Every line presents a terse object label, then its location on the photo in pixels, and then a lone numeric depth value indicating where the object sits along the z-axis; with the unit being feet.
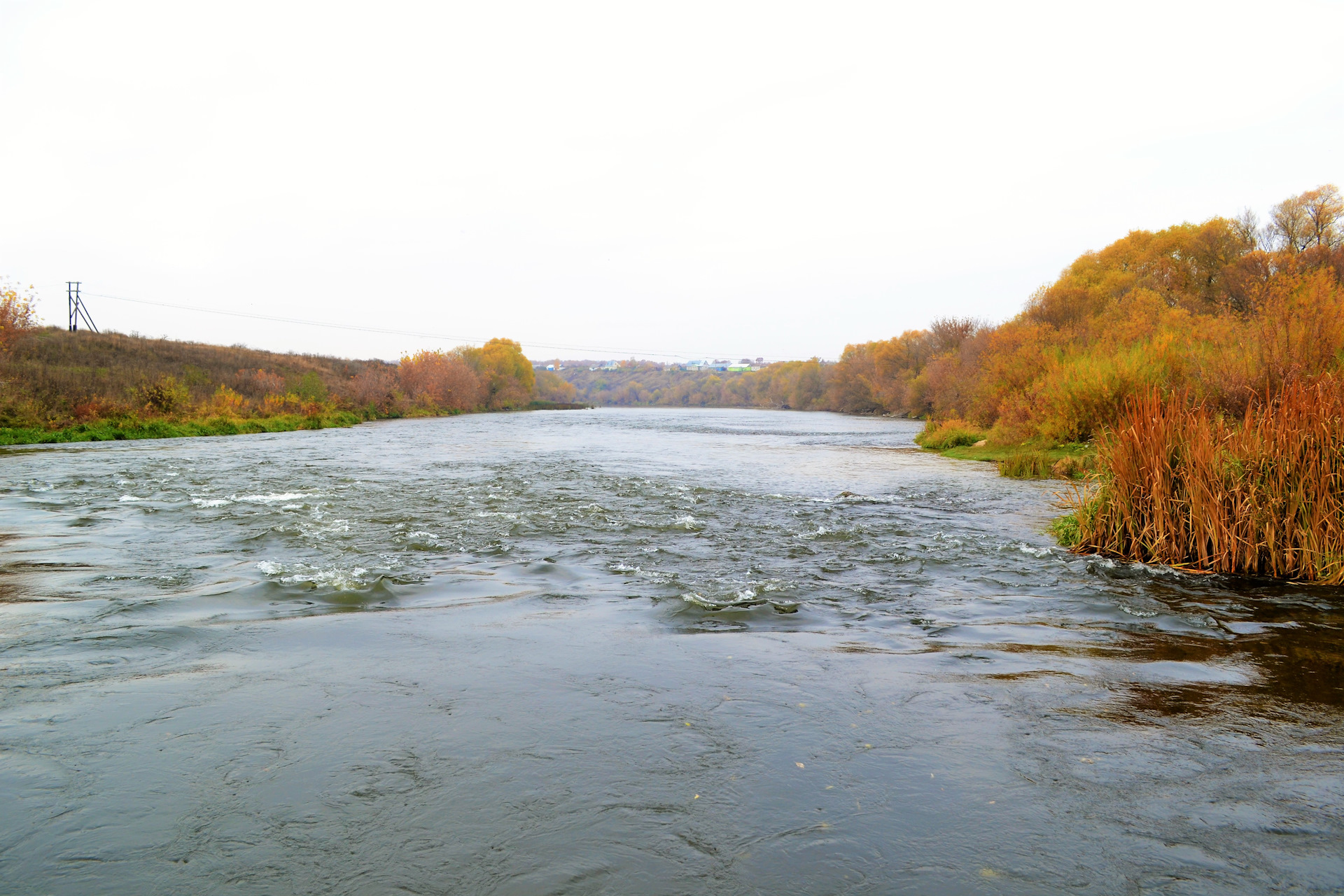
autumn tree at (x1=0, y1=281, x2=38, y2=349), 108.27
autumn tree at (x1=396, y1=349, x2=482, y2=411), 244.83
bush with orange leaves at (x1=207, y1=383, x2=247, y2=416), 136.36
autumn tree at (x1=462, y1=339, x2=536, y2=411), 325.83
